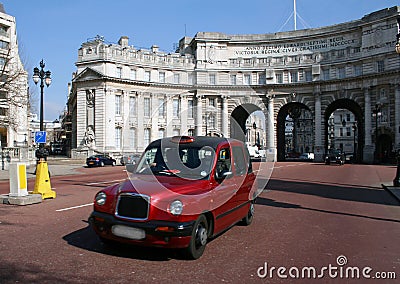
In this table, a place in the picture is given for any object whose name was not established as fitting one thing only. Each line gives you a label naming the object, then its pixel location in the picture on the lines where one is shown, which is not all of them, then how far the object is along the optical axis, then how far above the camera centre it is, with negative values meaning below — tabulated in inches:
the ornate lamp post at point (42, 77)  888.3 +160.9
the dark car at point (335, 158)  1788.9 -65.3
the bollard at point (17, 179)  455.2 -41.4
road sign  906.1 +22.4
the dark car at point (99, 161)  1625.2 -70.1
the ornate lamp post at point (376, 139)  2014.0 +28.0
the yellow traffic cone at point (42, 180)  497.0 -47.1
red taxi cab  227.0 -34.2
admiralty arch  2096.5 +383.2
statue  2113.7 +34.3
